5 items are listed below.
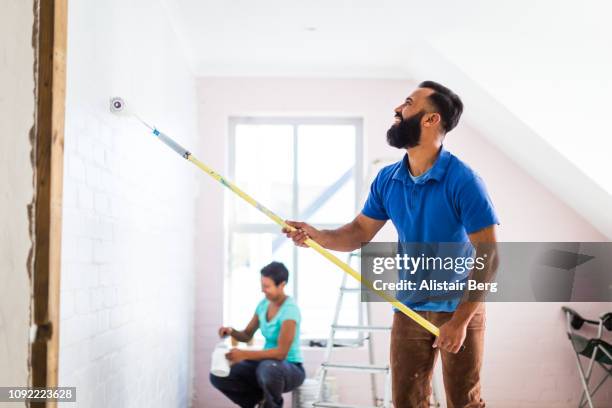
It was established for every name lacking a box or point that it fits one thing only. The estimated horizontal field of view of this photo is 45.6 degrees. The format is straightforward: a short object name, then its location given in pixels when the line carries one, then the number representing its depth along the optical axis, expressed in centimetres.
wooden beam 201
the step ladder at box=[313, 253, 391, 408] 372
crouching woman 414
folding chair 471
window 561
